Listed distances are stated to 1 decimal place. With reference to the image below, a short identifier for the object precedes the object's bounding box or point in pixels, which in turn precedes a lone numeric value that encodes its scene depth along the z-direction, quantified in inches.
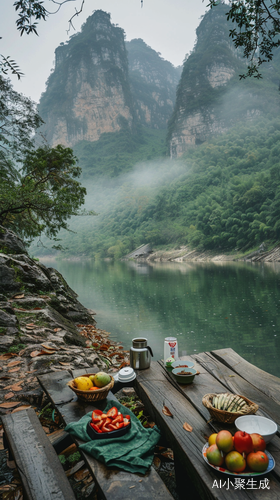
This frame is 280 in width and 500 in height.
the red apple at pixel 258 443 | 52.8
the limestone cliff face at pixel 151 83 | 5629.9
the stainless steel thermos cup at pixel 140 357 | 100.0
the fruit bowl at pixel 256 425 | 58.9
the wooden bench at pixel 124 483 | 49.3
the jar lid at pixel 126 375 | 93.0
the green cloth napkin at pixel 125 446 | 56.6
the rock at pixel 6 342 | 147.7
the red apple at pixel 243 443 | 51.5
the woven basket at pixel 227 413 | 63.2
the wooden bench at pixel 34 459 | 52.8
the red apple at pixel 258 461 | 49.6
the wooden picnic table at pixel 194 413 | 49.4
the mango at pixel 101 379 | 81.4
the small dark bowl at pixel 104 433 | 63.4
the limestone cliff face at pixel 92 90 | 4569.4
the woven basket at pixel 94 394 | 78.2
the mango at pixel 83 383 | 80.8
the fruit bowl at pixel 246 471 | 49.1
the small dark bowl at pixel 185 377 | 85.5
